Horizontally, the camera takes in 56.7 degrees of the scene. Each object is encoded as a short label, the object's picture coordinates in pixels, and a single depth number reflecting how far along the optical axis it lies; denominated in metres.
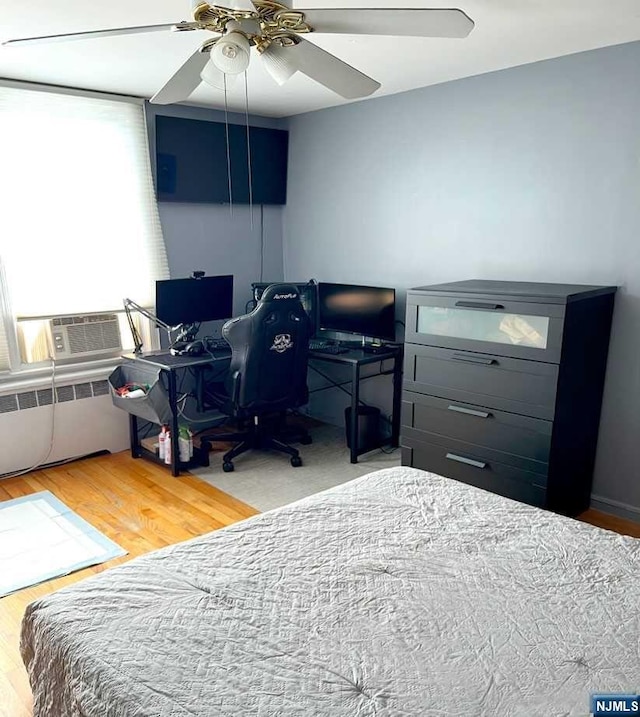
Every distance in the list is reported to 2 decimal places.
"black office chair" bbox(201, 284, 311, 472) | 3.52
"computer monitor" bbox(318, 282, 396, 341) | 3.99
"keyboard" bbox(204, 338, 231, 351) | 3.97
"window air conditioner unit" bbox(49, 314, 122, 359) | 3.79
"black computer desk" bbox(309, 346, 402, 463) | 3.80
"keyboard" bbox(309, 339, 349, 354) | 4.02
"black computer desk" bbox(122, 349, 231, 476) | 3.59
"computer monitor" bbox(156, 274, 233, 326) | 3.89
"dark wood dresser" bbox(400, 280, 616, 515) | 2.79
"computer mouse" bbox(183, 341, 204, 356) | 3.83
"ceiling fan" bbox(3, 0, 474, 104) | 1.60
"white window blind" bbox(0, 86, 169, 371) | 3.52
